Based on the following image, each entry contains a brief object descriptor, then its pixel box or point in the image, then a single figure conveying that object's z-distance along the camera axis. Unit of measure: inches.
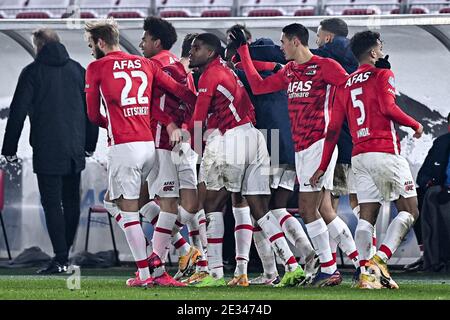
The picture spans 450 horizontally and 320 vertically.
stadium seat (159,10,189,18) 732.7
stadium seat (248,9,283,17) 721.6
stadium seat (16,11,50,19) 765.9
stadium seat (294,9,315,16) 700.0
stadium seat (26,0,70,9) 793.6
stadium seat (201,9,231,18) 719.1
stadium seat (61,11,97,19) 749.3
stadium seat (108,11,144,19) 733.9
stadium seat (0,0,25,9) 780.6
